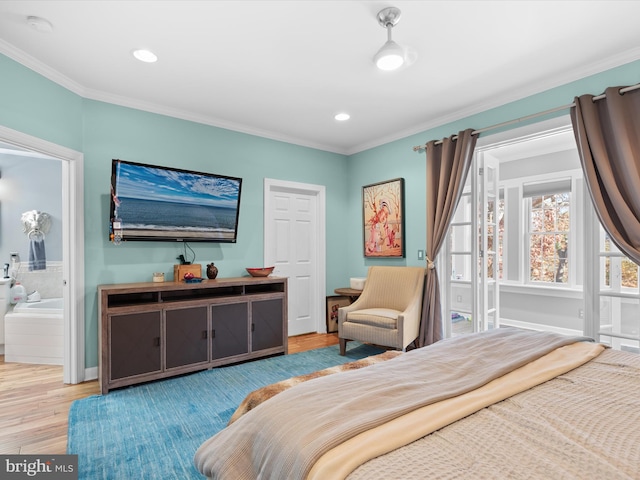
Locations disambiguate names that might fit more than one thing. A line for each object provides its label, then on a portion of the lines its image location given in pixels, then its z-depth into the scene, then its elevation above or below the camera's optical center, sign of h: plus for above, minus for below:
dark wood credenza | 2.92 -0.79
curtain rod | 2.54 +1.10
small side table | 4.43 -0.66
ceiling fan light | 2.22 +1.20
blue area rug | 1.91 -1.22
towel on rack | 4.58 -0.14
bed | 0.88 -0.57
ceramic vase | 3.72 -0.32
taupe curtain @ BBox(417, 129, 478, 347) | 3.58 +0.46
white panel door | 4.56 -0.10
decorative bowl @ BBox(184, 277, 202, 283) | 3.42 -0.37
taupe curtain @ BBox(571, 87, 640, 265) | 2.49 +0.60
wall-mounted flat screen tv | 3.24 +0.39
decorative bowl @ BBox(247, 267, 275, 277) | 3.97 -0.34
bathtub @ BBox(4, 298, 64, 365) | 3.69 -1.00
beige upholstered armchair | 3.51 -0.77
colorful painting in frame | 4.35 +0.30
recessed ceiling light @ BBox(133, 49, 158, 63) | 2.59 +1.42
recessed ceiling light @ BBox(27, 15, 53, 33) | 2.19 +1.41
